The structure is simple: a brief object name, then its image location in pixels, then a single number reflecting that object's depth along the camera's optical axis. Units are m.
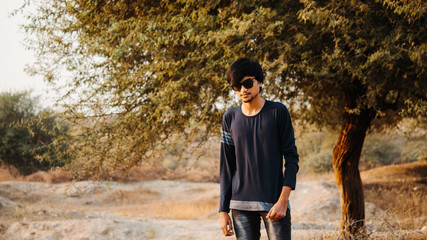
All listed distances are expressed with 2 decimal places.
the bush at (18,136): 21.31
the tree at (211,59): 5.13
